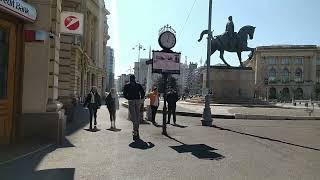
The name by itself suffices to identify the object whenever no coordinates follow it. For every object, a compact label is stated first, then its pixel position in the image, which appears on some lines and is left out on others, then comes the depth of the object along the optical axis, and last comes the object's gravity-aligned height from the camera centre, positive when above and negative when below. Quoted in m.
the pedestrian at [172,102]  10.72 -0.44
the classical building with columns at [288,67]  82.12 +9.54
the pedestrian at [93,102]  9.17 -0.43
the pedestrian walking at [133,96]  7.26 -0.14
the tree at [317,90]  75.22 +1.68
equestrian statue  21.99 +4.78
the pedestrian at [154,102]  10.83 -0.45
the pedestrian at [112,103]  9.14 -0.46
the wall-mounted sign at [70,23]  7.64 +2.14
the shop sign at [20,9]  5.23 +1.86
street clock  8.14 +1.80
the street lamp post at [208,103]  10.39 -0.46
